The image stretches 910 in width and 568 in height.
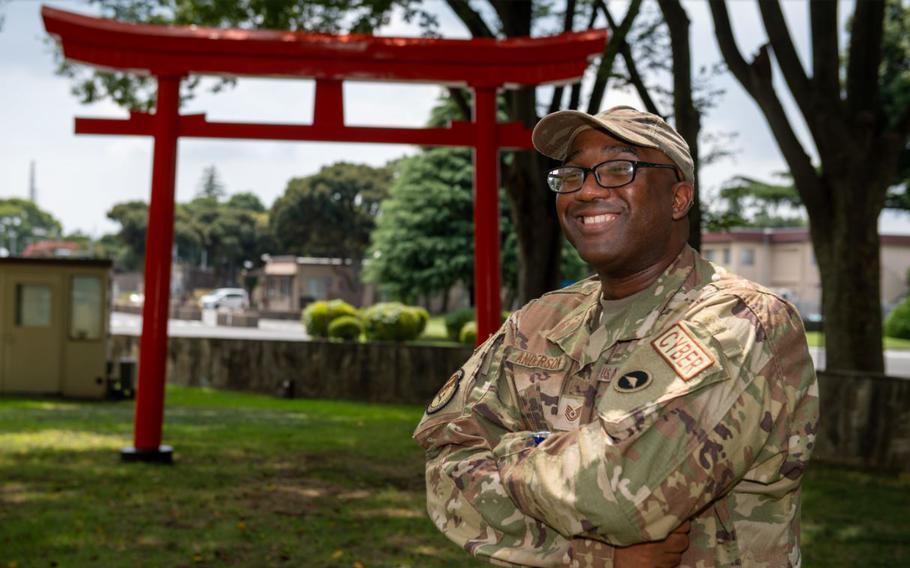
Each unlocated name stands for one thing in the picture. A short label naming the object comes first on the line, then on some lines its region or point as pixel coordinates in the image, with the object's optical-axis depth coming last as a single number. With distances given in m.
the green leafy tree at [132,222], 63.28
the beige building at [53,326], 15.43
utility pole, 92.24
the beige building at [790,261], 51.53
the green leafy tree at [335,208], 47.72
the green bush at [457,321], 26.73
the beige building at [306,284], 49.25
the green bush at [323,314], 22.97
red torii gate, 8.77
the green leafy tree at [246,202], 67.31
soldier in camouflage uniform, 1.84
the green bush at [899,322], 39.91
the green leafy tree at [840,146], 10.11
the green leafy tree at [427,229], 34.22
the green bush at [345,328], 21.72
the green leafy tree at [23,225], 94.38
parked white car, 61.88
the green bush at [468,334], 22.89
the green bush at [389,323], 21.59
